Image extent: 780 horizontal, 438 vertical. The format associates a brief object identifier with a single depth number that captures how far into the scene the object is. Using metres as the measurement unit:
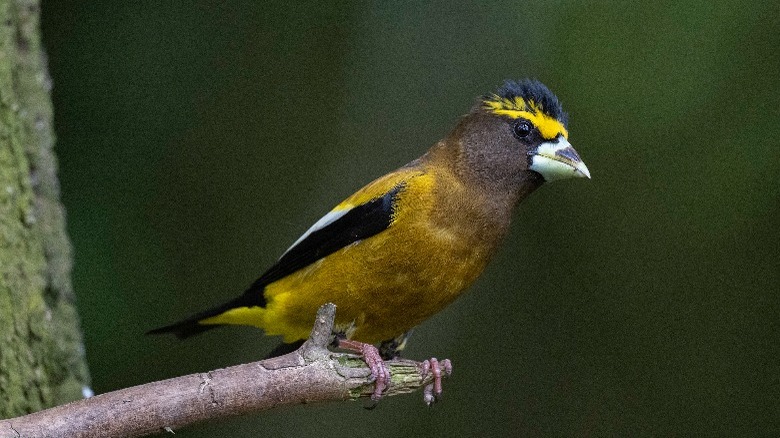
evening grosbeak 6.78
